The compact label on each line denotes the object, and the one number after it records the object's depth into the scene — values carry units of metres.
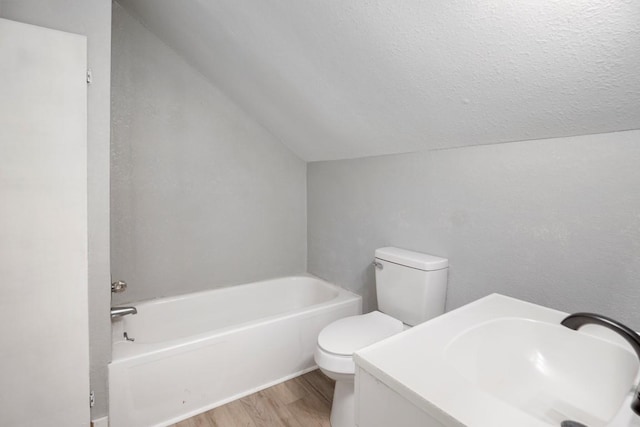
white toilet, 1.49
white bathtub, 1.55
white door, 1.18
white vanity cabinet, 0.65
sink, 0.62
